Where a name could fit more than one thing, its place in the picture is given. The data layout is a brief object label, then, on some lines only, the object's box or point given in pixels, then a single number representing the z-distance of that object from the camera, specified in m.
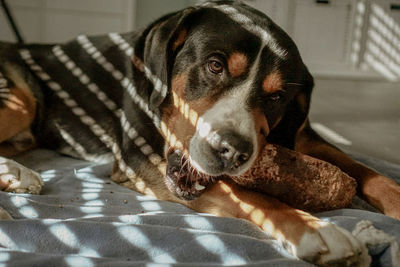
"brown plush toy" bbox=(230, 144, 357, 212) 0.97
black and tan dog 0.94
